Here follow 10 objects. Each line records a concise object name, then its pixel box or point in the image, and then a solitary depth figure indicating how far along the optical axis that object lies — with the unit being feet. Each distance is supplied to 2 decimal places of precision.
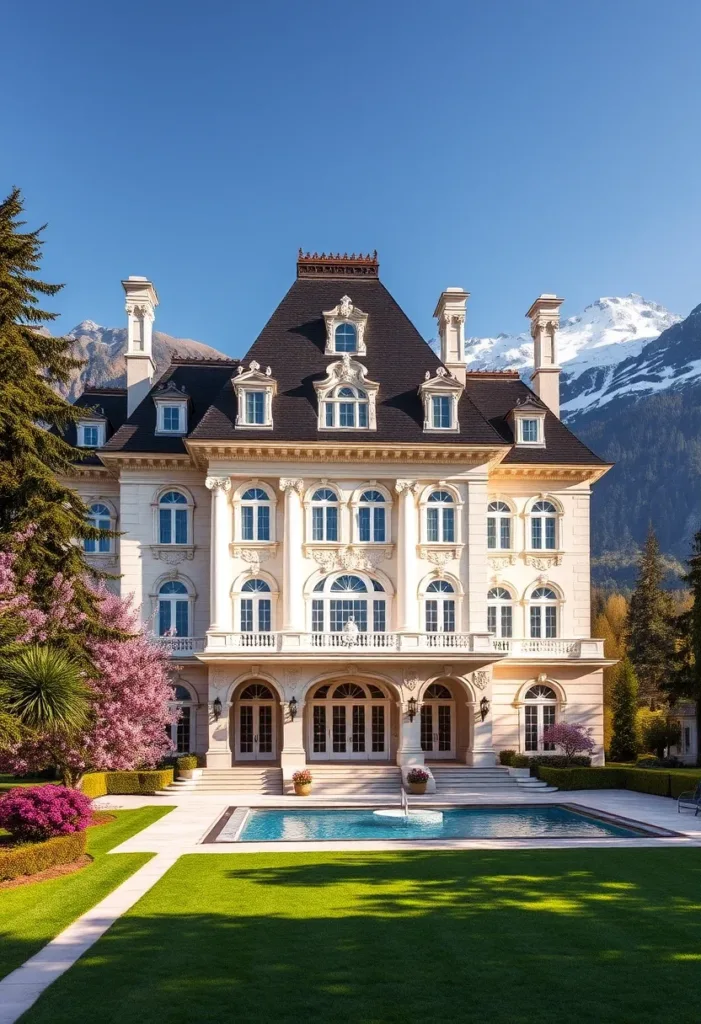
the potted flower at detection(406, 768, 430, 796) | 108.27
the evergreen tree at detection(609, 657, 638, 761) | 162.91
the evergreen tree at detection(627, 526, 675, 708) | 246.68
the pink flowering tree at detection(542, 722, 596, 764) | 117.80
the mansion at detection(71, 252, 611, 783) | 119.75
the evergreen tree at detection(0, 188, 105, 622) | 76.48
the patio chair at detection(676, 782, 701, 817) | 90.99
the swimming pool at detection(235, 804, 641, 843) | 79.41
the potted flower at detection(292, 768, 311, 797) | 108.88
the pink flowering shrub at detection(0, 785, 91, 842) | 61.46
